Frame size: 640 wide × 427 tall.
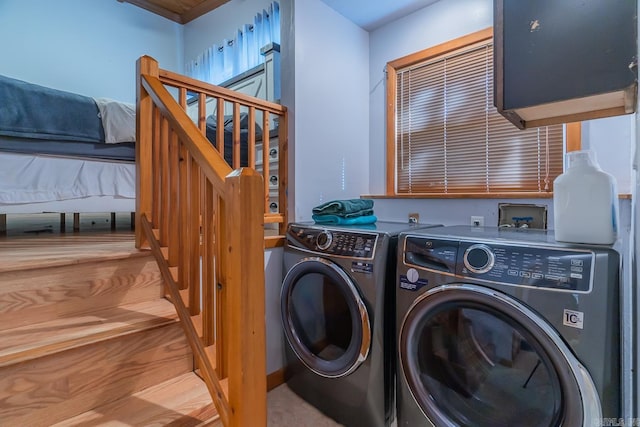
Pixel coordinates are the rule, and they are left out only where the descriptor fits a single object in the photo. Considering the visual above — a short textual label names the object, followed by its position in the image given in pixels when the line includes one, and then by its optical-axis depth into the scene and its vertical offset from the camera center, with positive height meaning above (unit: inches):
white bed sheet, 70.6 +6.1
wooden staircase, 38.2 -18.5
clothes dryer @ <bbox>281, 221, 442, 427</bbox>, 55.1 -21.6
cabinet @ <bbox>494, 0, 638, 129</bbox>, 31.1 +16.4
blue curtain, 116.4 +66.5
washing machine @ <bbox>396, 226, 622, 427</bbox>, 36.0 -16.4
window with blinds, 73.8 +18.4
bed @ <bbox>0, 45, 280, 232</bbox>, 68.6 +14.0
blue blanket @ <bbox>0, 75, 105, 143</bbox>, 66.3 +21.5
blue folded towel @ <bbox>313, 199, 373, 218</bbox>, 71.5 -0.1
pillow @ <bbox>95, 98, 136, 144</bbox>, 79.1 +22.6
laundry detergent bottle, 40.5 +0.6
